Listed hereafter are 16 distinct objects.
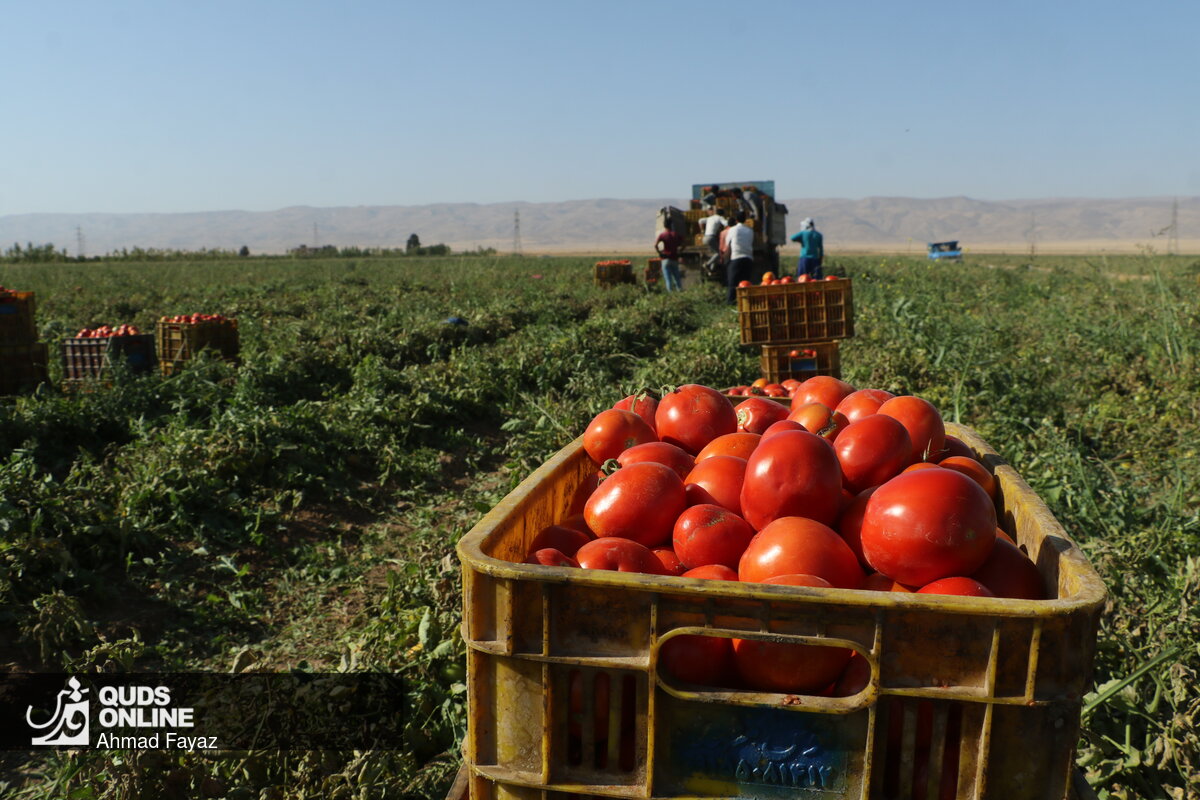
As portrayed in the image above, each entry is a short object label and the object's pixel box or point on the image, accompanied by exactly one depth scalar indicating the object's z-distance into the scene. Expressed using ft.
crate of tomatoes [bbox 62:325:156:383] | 26.05
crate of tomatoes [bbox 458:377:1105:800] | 4.88
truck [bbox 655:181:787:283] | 67.21
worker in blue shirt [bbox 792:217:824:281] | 48.34
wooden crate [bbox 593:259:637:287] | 72.59
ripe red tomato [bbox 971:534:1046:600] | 6.07
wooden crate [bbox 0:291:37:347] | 26.12
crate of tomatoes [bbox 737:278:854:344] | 23.24
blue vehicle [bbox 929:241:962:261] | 187.81
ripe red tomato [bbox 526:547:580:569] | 6.19
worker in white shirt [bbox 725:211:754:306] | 40.22
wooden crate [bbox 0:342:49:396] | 25.76
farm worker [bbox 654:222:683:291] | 62.54
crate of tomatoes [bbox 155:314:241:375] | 28.71
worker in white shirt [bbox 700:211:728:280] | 51.57
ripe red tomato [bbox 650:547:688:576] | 6.85
